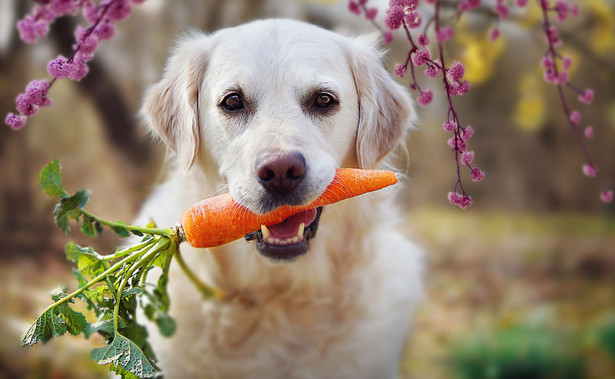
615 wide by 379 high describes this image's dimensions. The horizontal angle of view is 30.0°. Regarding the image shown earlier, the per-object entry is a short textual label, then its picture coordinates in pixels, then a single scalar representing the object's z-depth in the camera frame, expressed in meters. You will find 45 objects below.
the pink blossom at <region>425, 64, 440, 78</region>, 0.89
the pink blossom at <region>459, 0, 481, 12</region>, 0.90
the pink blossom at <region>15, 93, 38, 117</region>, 0.87
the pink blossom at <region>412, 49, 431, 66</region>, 0.89
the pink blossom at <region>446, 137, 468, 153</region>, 0.89
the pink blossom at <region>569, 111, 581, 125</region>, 0.96
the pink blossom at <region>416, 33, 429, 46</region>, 0.88
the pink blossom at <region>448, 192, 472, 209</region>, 0.91
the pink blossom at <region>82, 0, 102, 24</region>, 0.85
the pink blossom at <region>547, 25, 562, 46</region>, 0.93
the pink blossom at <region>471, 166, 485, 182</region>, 0.90
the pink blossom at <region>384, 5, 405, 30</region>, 0.87
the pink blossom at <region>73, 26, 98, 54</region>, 0.87
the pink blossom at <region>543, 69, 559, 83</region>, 0.96
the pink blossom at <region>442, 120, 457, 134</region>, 0.90
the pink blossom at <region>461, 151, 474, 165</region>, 0.89
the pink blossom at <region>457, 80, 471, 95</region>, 0.89
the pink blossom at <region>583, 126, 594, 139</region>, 0.95
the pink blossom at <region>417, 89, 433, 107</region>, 0.92
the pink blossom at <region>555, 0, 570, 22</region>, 0.93
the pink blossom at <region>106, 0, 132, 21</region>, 0.86
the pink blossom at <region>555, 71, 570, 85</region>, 0.96
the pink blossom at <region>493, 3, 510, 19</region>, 0.95
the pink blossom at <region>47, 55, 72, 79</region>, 0.88
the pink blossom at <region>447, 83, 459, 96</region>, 0.89
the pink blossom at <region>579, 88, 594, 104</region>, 0.98
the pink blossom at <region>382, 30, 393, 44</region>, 0.97
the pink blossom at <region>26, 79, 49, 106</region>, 0.87
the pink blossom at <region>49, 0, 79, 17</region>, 0.83
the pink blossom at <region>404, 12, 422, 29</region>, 0.87
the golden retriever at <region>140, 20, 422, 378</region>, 0.99
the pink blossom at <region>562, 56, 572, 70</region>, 0.97
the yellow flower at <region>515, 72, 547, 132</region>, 1.72
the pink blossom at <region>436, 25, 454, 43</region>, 0.90
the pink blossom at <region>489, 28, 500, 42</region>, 0.99
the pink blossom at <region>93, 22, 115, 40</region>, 0.88
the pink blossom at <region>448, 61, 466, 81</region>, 0.88
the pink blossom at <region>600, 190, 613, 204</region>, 0.96
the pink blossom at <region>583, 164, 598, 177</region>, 0.96
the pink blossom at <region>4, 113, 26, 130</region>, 0.87
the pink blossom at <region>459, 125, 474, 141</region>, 0.90
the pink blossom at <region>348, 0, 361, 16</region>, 0.97
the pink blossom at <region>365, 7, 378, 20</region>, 0.97
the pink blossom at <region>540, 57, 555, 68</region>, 0.96
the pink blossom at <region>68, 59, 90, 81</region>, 0.88
